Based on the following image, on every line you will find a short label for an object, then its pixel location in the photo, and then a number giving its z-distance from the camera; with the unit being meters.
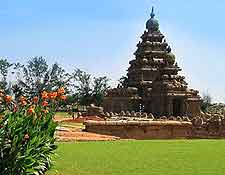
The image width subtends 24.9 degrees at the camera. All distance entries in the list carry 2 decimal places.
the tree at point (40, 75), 68.94
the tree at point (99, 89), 72.62
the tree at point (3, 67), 67.28
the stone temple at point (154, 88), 47.03
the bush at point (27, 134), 7.15
